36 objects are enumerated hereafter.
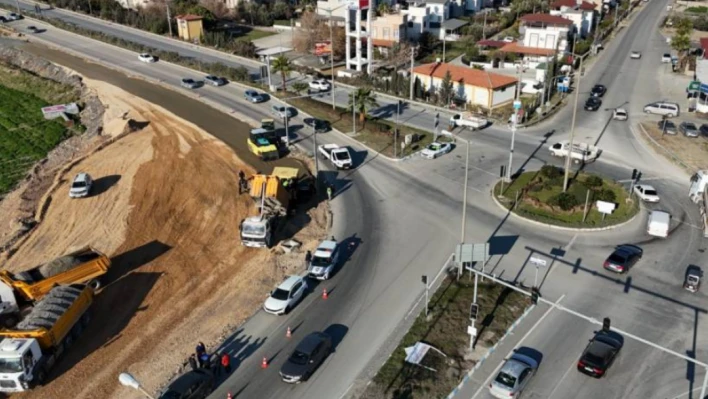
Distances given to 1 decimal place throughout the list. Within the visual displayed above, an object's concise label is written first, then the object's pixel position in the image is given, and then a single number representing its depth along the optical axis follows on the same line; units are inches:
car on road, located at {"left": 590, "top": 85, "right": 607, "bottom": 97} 2989.7
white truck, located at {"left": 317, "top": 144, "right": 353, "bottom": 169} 2184.3
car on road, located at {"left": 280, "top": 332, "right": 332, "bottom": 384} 1155.3
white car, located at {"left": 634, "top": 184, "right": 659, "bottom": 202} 1909.4
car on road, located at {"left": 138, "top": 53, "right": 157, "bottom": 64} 3757.4
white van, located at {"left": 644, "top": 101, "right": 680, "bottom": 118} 2704.2
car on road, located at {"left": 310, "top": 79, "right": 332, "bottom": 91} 3152.1
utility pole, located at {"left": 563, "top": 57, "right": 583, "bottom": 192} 1857.2
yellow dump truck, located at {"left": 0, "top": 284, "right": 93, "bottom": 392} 1146.7
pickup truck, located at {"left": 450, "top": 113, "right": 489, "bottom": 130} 2564.0
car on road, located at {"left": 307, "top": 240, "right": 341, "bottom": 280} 1489.9
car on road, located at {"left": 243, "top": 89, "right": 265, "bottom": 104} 2974.9
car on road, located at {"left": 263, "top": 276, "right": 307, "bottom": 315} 1365.7
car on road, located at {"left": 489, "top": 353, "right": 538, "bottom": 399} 1104.8
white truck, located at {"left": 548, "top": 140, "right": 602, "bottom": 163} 2234.3
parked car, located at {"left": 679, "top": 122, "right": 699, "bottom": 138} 2440.9
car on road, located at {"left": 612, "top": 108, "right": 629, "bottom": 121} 2672.2
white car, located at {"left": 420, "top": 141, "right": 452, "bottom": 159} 2269.9
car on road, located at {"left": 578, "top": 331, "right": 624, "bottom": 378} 1155.9
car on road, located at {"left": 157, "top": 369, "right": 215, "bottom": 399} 1093.1
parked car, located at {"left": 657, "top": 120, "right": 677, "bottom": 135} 2467.0
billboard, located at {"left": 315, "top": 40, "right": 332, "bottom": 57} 3863.2
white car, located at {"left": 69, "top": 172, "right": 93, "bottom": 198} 1971.0
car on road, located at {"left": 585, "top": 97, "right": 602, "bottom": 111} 2810.0
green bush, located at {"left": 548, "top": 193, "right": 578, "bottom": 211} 1818.4
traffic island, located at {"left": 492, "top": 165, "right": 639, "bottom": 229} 1782.7
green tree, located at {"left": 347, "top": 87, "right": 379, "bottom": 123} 2608.3
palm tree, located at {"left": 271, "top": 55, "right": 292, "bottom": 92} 3038.9
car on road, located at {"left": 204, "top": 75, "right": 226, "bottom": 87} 3245.6
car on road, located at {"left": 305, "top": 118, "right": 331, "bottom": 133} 2591.0
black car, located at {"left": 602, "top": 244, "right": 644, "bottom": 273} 1509.6
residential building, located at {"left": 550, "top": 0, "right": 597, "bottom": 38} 4281.5
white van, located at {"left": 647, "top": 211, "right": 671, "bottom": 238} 1685.5
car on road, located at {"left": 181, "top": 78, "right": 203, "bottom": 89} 3211.1
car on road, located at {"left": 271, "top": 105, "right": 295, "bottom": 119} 2741.4
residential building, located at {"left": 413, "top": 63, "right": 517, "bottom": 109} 2844.5
